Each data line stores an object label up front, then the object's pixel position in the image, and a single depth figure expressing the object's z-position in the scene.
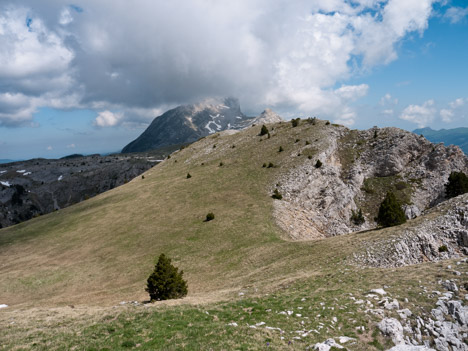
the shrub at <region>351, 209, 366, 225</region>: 55.12
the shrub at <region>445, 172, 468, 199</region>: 46.69
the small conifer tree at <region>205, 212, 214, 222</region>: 46.28
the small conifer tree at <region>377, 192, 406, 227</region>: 33.16
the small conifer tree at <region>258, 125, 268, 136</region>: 84.59
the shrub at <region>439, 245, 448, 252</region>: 28.66
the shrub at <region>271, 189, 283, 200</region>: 52.94
